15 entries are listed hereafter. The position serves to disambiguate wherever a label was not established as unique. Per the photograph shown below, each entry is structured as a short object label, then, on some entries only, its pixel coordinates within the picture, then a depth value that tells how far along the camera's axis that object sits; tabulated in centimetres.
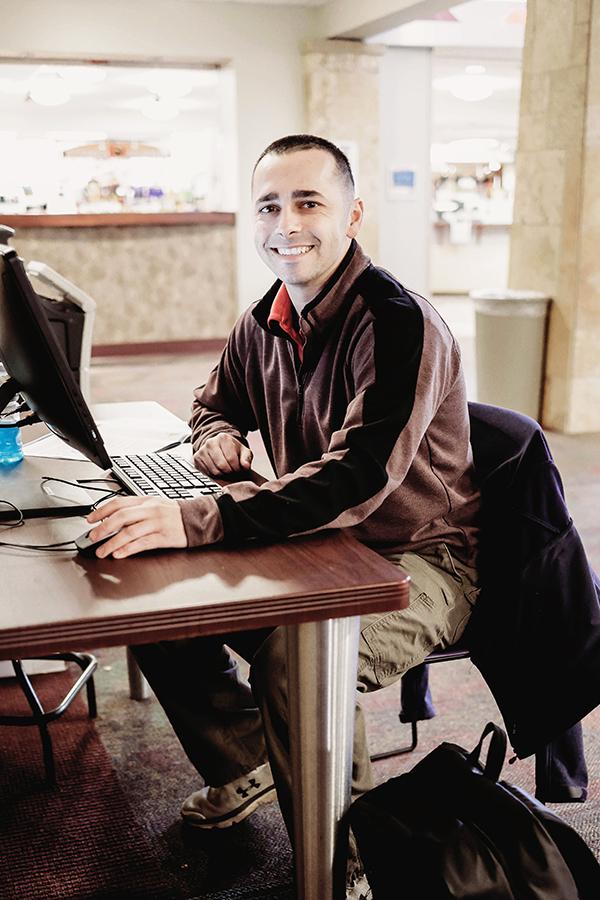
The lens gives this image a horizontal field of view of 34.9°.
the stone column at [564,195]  541
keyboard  145
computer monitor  125
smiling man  132
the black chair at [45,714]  204
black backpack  125
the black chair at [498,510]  161
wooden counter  806
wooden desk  103
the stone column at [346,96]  826
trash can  579
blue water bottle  177
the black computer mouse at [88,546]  122
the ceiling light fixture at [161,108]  1100
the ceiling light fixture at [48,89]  934
